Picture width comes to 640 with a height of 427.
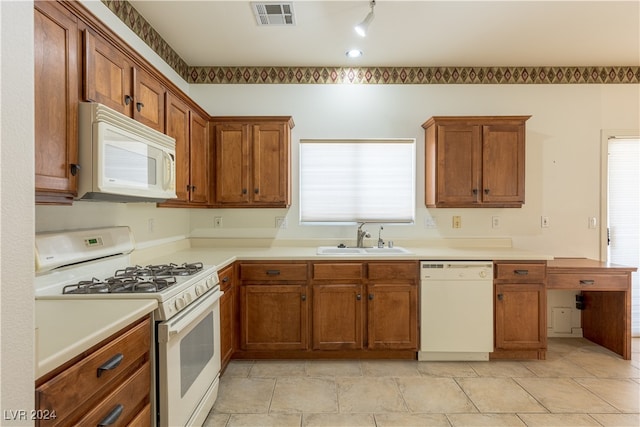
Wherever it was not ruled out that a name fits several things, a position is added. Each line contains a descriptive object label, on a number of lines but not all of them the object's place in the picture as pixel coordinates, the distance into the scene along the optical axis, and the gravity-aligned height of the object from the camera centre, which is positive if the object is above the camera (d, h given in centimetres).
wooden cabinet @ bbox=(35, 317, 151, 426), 89 -55
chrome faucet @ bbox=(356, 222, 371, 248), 325 -24
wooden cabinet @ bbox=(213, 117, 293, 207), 305 +47
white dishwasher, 276 -77
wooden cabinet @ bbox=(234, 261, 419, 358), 278 -79
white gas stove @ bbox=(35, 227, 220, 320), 152 -35
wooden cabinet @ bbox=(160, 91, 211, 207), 241 +51
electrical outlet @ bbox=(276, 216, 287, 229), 338 -9
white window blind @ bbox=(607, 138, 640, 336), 337 +10
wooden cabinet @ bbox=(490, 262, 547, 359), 278 -81
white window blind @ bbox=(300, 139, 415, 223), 340 +32
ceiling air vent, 235 +147
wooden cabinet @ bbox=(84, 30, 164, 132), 152 +68
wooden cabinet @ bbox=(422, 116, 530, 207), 303 +48
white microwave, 146 +27
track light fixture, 229 +131
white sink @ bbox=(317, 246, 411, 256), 289 -35
